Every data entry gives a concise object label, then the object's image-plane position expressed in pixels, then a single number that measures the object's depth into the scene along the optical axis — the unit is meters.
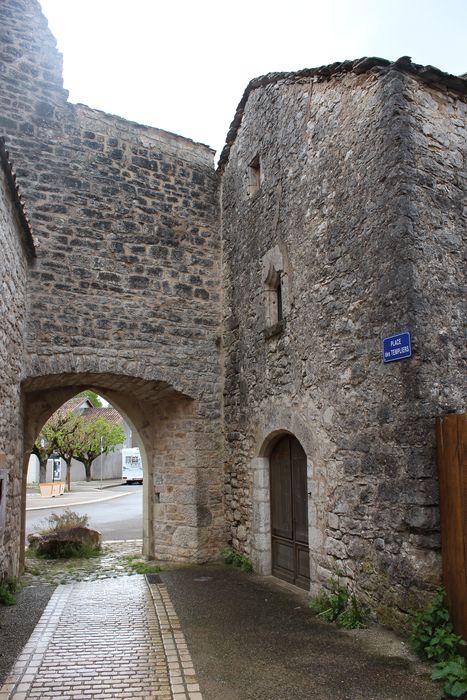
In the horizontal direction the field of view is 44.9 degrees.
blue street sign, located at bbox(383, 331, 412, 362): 4.35
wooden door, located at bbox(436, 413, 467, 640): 3.83
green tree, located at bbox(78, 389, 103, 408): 52.22
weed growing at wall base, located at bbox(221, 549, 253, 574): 7.01
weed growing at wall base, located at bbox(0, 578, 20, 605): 5.64
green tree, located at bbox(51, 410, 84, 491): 27.33
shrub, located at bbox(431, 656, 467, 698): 3.34
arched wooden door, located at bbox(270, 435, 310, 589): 6.05
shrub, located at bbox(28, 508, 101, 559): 8.39
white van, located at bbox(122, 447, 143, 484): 33.56
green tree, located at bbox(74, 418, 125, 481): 30.44
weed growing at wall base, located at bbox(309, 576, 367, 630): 4.64
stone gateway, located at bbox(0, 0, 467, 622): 4.51
